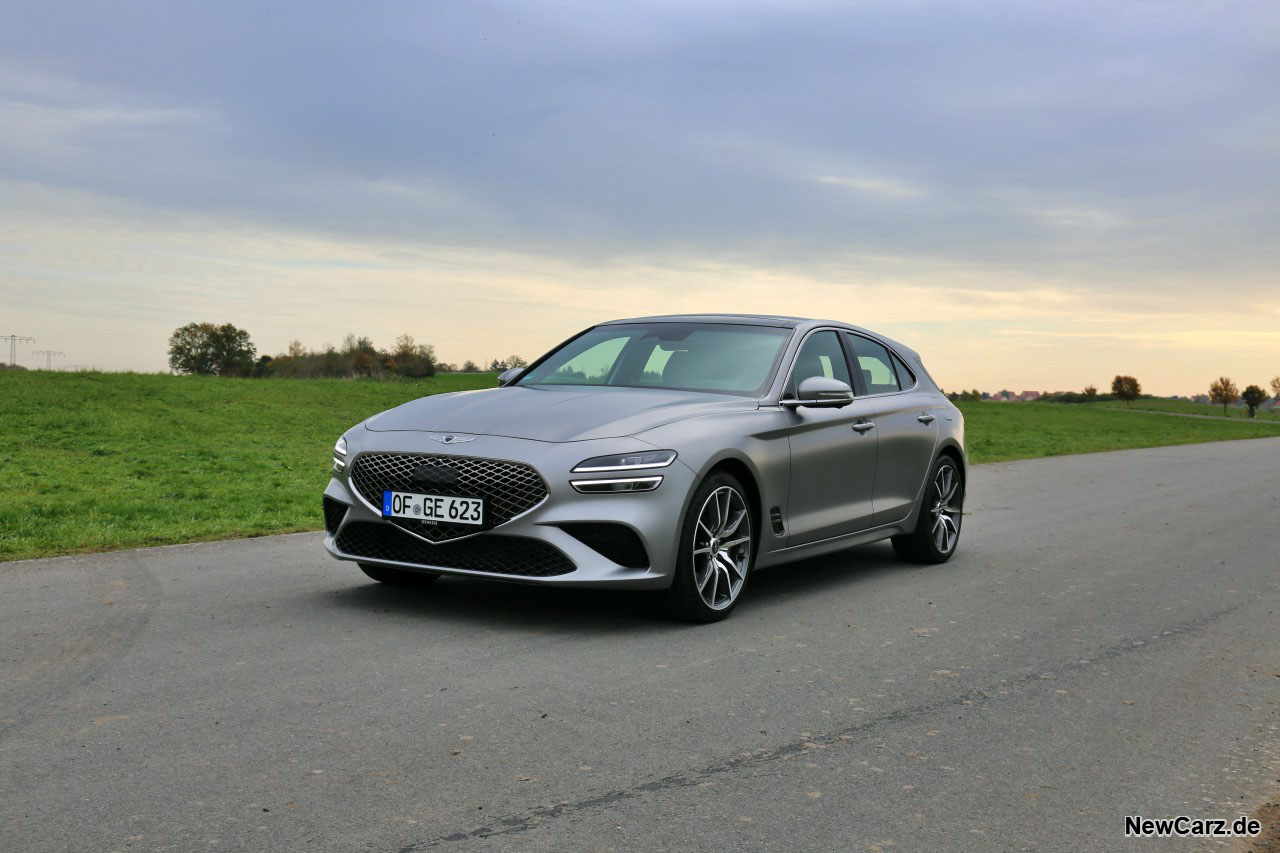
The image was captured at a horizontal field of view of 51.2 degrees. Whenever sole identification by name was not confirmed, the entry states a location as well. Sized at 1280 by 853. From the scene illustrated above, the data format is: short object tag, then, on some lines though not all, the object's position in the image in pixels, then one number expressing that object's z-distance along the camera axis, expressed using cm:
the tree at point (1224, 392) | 16138
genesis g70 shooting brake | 644
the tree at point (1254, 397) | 13516
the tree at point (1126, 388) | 14900
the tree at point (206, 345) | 11212
